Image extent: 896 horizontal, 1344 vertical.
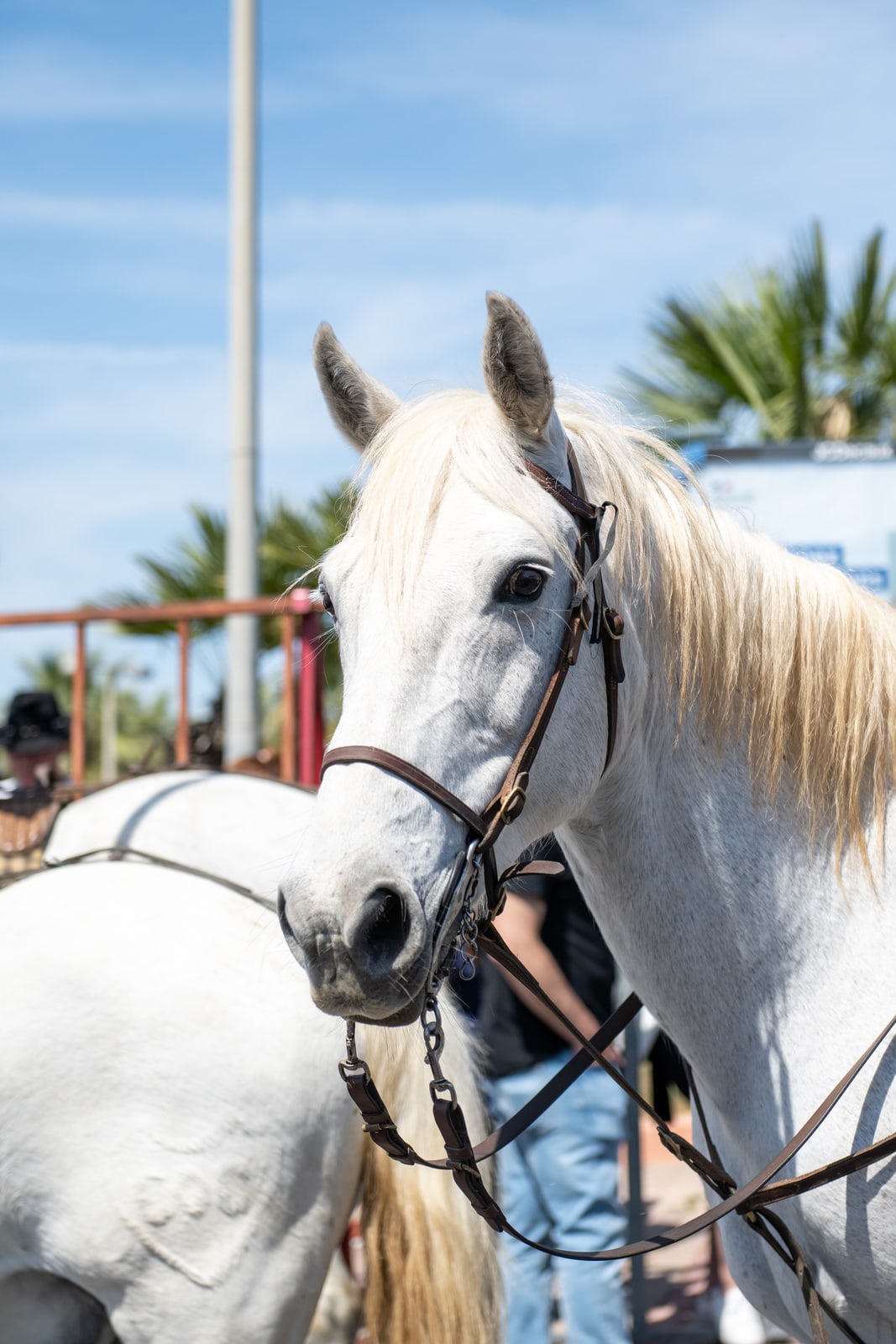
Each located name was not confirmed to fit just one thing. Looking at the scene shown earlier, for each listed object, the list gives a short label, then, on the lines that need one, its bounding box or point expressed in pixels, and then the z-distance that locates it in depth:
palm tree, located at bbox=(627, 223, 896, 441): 9.81
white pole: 5.93
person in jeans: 3.55
